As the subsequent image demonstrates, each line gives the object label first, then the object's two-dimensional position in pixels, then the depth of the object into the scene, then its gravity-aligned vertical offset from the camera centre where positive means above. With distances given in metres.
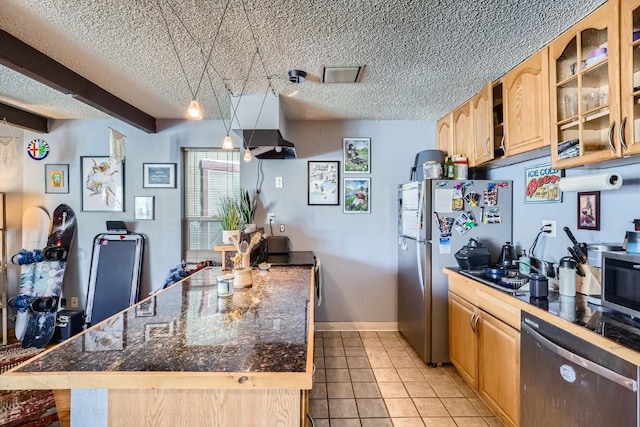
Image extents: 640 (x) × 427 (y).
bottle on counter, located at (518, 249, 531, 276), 2.17 -0.36
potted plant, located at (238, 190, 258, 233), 3.20 +0.06
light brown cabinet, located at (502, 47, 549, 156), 1.91 +0.70
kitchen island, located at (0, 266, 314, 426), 0.91 -0.46
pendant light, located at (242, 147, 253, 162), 2.50 +0.46
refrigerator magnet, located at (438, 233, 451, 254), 2.66 -0.25
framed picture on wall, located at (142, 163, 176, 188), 3.60 +0.44
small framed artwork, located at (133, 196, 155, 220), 3.59 +0.08
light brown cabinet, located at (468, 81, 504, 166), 2.44 +0.71
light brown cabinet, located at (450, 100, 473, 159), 2.81 +0.77
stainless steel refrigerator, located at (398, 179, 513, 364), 2.66 -0.14
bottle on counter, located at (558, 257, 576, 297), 1.69 -0.34
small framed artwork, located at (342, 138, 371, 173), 3.53 +0.62
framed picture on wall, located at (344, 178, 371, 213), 3.53 +0.20
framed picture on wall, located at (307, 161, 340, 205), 3.53 +0.32
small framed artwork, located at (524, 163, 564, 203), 2.20 +0.21
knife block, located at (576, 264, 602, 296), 1.66 -0.36
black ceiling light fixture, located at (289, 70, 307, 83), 2.28 +1.00
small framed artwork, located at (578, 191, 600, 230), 1.87 +0.02
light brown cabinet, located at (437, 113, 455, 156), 3.19 +0.82
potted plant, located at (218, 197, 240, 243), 2.67 -0.07
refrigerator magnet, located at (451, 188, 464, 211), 2.66 +0.11
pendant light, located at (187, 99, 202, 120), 1.72 +0.56
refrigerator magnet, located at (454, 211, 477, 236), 2.66 -0.07
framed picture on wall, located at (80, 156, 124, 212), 3.60 +0.34
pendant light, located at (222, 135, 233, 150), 2.23 +0.50
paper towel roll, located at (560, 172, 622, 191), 1.60 +0.16
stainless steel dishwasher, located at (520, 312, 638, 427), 1.12 -0.68
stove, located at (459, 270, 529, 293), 1.94 -0.45
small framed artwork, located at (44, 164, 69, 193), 3.58 +0.41
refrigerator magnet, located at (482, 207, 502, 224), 2.67 -0.02
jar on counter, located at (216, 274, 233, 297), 1.71 -0.40
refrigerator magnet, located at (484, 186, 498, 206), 2.67 +0.14
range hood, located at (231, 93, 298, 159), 2.71 +0.81
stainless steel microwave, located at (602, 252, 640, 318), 1.35 -0.30
